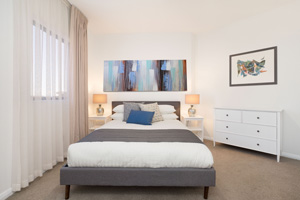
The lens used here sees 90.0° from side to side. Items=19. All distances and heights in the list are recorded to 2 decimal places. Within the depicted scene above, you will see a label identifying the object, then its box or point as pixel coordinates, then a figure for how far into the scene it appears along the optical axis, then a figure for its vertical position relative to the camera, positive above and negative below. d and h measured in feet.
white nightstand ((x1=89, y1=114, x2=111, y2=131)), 10.86 -1.41
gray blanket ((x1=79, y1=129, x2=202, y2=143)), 5.79 -1.56
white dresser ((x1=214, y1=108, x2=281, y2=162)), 8.23 -1.83
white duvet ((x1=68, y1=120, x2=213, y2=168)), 5.05 -1.94
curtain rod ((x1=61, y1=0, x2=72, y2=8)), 8.55 +5.56
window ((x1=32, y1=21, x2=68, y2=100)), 6.57 +1.68
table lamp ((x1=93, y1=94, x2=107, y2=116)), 11.40 -0.03
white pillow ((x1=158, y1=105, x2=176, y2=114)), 11.00 -0.76
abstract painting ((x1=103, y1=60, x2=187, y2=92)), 12.58 +1.99
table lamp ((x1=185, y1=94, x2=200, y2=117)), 11.47 -0.02
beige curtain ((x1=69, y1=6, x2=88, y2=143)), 8.89 +1.42
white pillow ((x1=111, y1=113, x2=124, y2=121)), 10.51 -1.22
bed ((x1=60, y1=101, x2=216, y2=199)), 4.97 -2.59
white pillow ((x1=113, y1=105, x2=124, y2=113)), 10.94 -0.76
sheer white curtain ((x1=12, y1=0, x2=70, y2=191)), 5.65 +0.51
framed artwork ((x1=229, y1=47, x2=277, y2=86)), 9.49 +2.15
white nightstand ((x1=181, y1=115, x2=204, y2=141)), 11.02 -2.02
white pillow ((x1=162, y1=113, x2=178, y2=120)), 10.65 -1.24
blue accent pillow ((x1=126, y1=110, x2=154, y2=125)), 8.86 -1.12
